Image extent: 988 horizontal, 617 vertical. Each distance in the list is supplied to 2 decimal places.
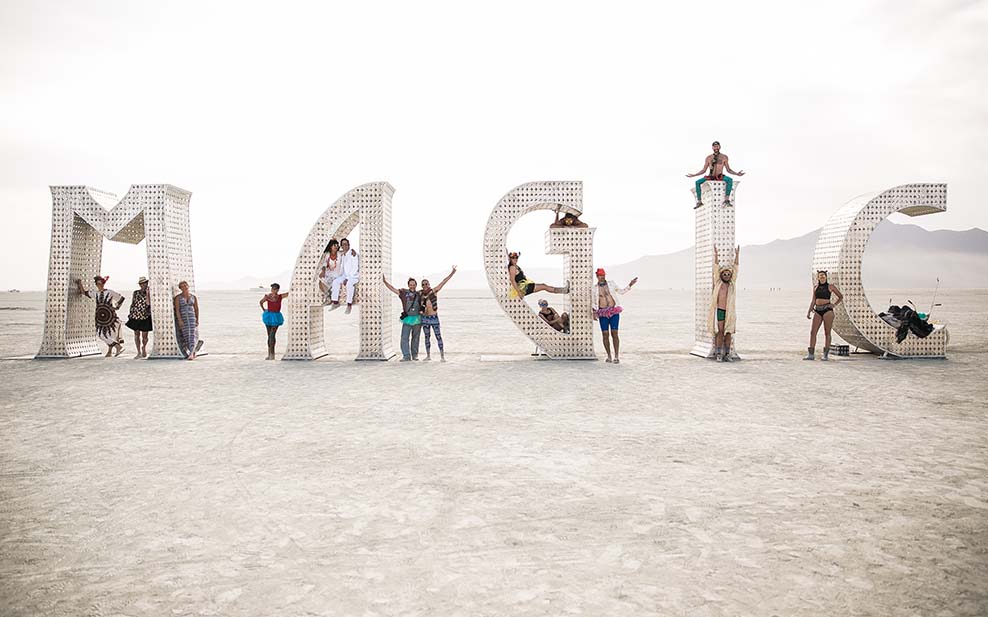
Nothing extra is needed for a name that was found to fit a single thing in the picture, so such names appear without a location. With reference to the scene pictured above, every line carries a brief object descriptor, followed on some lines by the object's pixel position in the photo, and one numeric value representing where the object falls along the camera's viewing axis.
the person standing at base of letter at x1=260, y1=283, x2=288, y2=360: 14.26
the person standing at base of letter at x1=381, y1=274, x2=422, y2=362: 13.95
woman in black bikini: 13.66
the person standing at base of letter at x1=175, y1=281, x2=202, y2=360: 14.30
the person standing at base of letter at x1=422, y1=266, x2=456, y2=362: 13.99
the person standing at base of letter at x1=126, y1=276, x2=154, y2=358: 14.48
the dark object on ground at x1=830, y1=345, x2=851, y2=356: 14.57
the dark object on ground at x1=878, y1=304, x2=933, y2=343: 14.06
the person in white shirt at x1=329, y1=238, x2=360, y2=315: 13.87
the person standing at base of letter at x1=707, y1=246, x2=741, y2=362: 13.55
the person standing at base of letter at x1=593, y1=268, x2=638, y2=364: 13.60
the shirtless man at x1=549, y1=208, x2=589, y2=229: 13.95
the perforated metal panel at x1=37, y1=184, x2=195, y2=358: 14.14
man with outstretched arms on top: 13.95
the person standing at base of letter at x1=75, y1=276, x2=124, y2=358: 14.77
